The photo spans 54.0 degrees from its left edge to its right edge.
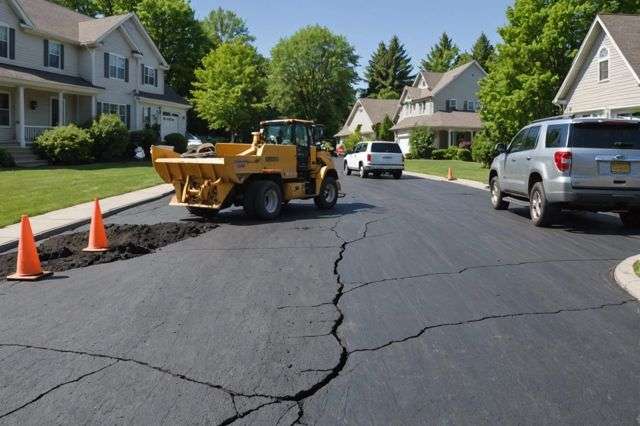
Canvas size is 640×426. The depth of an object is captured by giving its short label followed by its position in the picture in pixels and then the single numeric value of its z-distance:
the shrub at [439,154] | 55.20
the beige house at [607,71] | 28.06
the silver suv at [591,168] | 11.02
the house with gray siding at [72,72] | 30.42
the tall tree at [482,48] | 97.38
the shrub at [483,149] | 36.51
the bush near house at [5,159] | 25.45
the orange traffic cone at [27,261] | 7.69
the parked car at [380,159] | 29.75
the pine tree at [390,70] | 105.25
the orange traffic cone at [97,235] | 9.48
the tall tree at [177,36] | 65.06
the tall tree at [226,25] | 94.06
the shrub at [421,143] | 56.78
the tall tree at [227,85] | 61.59
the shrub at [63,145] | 28.09
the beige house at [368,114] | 81.00
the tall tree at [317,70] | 88.56
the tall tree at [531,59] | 37.12
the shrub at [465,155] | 51.97
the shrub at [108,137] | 30.64
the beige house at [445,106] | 60.91
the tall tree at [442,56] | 105.62
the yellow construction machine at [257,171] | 12.83
